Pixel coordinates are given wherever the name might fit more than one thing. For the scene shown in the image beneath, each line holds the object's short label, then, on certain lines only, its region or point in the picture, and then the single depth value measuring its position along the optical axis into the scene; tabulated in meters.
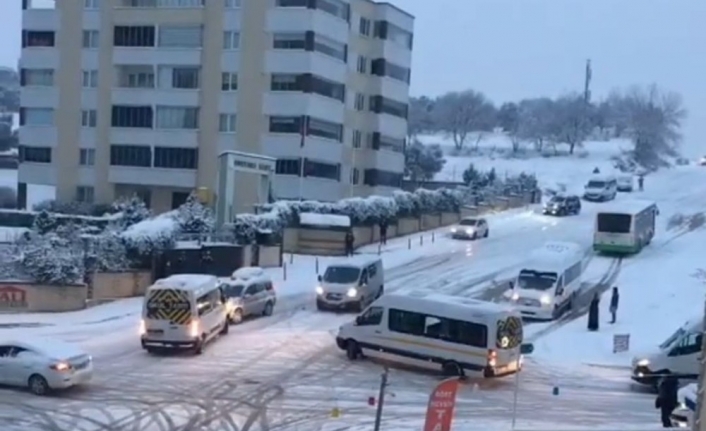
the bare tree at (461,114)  166.00
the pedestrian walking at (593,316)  39.59
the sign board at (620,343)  36.25
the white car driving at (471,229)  68.25
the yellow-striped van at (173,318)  31.95
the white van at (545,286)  42.38
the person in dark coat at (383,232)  64.00
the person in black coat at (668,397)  24.36
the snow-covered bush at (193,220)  50.16
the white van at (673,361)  31.42
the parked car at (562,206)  84.44
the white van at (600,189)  96.69
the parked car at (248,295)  38.38
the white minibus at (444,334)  30.80
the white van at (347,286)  41.69
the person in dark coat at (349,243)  57.38
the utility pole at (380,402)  17.09
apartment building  70.12
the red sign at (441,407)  16.30
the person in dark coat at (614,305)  41.47
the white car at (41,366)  26.19
